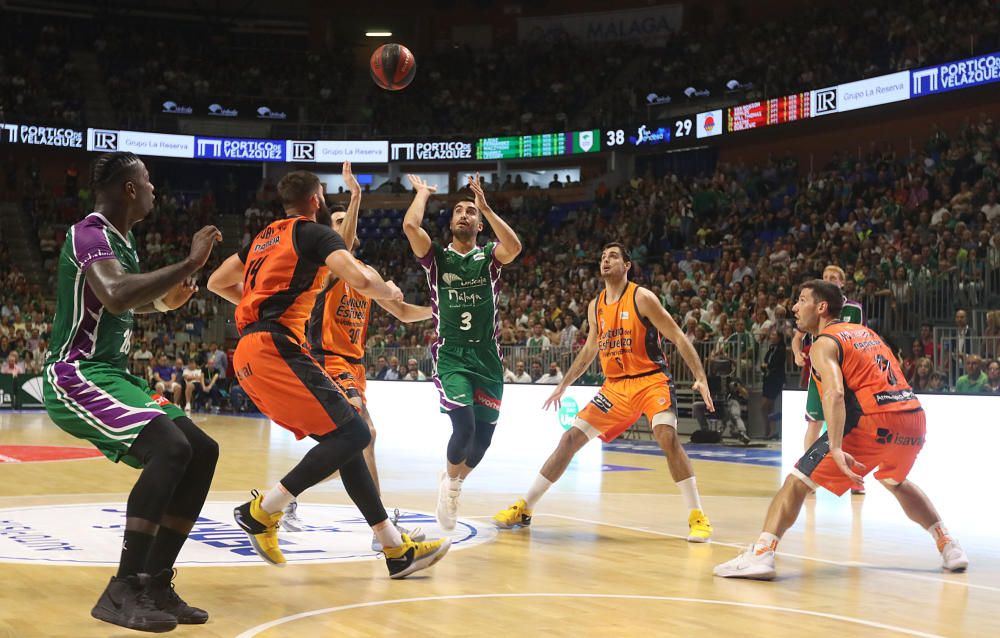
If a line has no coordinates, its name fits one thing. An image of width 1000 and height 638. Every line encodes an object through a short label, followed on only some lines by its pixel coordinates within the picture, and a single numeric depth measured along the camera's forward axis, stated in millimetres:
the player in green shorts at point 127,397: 4242
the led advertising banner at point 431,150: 33875
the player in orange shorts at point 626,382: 7703
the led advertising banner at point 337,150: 34844
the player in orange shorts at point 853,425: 5980
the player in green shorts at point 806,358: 9742
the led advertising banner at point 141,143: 32938
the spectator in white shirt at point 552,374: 18000
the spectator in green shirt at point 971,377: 13828
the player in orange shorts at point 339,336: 7328
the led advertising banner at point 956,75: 21672
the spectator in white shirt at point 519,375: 18480
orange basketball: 11609
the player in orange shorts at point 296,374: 5410
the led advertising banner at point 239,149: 34625
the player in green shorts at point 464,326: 7305
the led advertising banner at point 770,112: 26297
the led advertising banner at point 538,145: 31969
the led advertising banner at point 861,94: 23891
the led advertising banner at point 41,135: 31516
